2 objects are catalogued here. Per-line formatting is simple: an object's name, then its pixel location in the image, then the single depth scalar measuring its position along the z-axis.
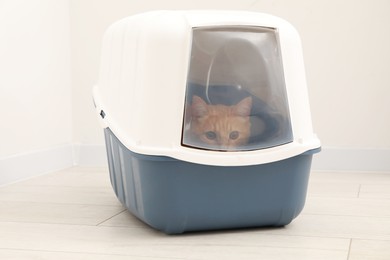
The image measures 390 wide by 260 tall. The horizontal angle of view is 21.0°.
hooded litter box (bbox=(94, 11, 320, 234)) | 1.89
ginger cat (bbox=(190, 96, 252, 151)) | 1.91
